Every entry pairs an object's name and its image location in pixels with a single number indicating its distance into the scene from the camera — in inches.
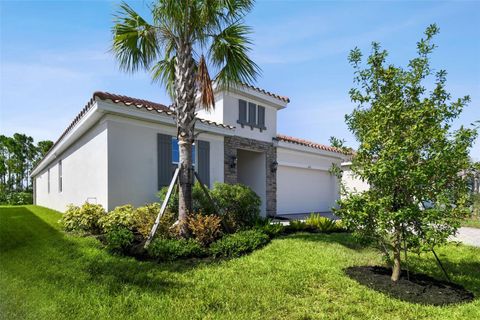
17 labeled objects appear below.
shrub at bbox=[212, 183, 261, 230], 321.7
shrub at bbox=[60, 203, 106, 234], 304.0
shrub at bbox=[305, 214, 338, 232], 353.7
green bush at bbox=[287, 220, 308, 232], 347.3
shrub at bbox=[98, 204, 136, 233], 284.5
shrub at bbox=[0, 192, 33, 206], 1099.9
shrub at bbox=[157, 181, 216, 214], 315.0
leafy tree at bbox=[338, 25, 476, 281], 159.0
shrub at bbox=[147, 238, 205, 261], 222.8
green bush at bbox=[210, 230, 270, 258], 237.5
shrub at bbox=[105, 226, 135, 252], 238.8
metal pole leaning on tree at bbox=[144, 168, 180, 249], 238.5
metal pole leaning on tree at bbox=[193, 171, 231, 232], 290.7
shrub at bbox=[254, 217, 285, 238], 304.5
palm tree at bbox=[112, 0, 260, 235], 264.8
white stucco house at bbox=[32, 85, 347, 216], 344.8
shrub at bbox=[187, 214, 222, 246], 254.4
